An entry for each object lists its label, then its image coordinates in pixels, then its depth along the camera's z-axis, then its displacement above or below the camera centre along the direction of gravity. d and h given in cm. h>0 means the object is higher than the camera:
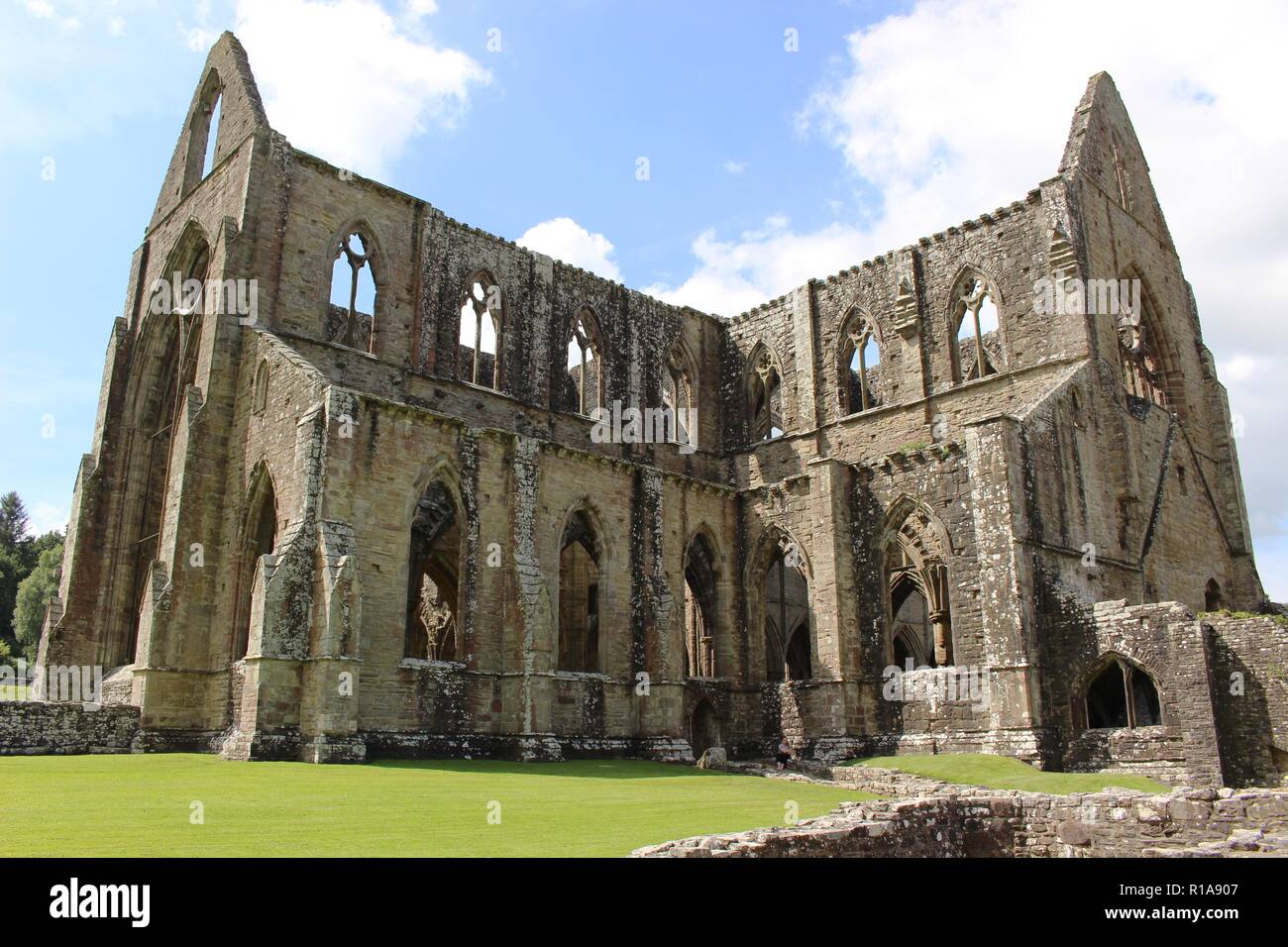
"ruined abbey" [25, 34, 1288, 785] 2103 +501
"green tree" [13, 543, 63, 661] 4884 +508
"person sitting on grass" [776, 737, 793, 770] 2241 -104
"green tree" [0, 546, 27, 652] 5450 +675
